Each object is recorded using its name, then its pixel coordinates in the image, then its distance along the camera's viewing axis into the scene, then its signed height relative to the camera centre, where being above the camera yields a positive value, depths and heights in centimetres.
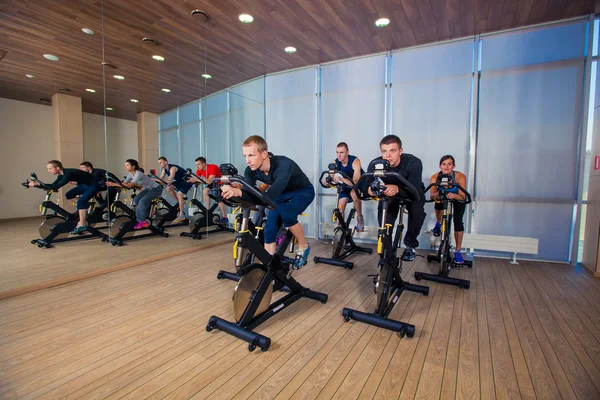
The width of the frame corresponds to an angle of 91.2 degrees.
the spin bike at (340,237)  394 -84
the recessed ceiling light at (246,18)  399 +226
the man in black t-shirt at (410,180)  281 +2
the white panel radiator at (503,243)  437 -89
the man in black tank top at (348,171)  454 +20
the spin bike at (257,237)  229 -61
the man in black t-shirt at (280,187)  248 -4
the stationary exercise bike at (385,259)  232 -67
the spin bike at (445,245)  334 -74
